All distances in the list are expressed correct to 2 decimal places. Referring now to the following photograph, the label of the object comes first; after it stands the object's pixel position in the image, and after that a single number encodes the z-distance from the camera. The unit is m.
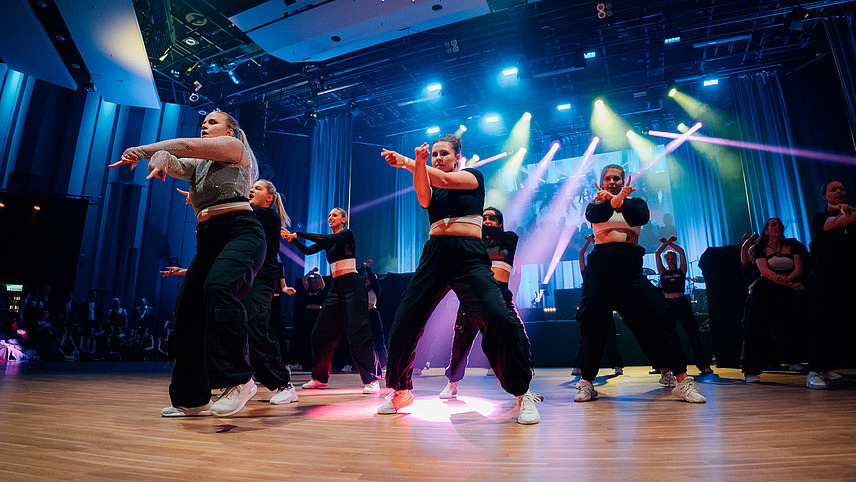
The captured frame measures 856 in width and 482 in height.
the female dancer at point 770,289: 4.48
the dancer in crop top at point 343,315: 4.56
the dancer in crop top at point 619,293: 3.29
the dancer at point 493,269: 3.98
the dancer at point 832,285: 3.74
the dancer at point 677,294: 6.31
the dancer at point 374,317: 5.82
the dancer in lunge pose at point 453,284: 2.48
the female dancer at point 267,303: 3.51
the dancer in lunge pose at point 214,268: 2.34
